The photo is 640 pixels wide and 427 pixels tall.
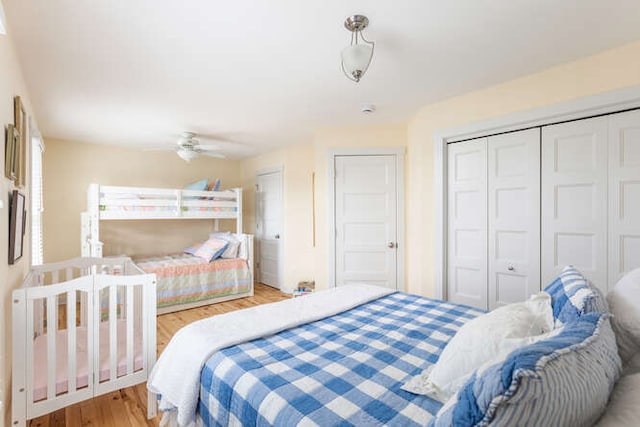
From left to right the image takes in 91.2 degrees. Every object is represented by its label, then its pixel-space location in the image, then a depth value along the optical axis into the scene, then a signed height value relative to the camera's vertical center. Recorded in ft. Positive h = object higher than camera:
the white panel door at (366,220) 11.55 -0.23
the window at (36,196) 9.48 +0.61
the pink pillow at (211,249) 14.32 -1.65
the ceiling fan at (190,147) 12.73 +2.78
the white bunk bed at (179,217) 12.26 -0.66
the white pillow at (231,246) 15.08 -1.54
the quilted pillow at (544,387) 1.78 -1.08
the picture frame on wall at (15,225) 5.80 -0.21
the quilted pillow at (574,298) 3.17 -0.95
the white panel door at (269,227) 16.30 -0.71
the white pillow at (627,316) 3.03 -1.04
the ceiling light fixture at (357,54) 5.39 +2.77
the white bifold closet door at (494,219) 8.11 -0.16
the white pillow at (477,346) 3.26 -1.43
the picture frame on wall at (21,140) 6.36 +1.71
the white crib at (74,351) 5.27 -2.79
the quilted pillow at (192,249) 15.64 -1.79
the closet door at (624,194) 6.57 +0.41
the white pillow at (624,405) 2.08 -1.37
